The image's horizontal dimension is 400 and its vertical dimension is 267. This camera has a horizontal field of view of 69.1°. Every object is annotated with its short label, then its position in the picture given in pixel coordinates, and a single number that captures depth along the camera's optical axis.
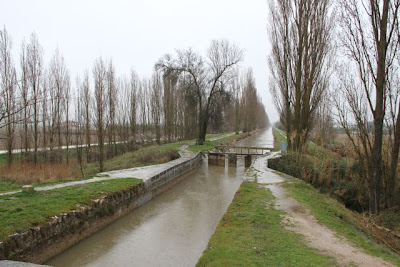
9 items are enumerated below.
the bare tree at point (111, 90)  15.02
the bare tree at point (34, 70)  16.56
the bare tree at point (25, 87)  16.16
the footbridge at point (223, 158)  19.93
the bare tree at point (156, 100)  31.92
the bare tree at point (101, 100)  13.25
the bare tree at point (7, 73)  14.70
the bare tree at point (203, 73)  25.95
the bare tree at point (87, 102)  19.72
